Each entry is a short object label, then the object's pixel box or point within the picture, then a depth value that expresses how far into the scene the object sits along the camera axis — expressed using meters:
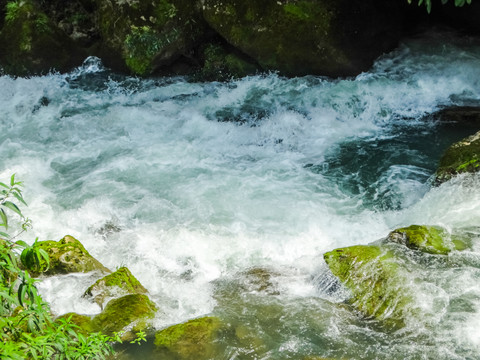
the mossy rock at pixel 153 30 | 21.81
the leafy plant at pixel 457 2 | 9.84
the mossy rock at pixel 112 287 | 10.66
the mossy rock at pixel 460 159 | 13.33
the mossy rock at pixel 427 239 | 11.01
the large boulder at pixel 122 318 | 9.66
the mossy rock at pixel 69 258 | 11.65
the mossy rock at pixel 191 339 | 8.98
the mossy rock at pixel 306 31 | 19.69
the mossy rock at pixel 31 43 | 23.55
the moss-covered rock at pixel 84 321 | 9.68
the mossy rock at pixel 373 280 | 9.68
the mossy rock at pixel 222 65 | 21.47
